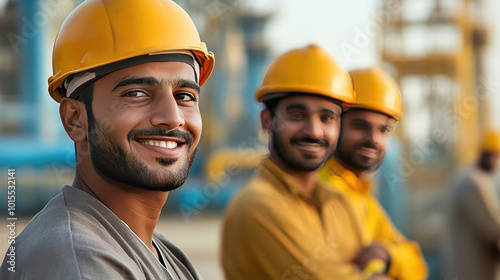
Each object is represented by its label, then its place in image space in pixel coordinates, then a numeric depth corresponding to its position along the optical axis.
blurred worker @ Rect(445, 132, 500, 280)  5.56
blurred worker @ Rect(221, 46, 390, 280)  1.59
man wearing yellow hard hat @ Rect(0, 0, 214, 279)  1.22
